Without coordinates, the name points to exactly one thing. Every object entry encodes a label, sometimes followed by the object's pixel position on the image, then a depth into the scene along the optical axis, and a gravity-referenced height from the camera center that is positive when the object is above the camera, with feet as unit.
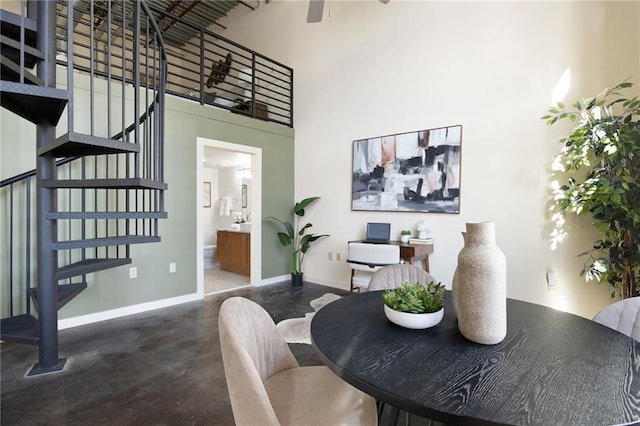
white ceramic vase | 3.26 -0.80
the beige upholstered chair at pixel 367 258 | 11.14 -1.79
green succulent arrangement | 3.76 -1.09
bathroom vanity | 17.40 -2.46
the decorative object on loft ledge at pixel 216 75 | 19.38 +8.63
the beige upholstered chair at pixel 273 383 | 2.86 -2.11
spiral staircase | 5.82 +0.57
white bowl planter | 3.69 -1.30
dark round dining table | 2.30 -1.46
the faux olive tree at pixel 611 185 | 7.32 +0.68
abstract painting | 11.73 +1.59
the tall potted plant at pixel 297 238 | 15.23 -1.42
